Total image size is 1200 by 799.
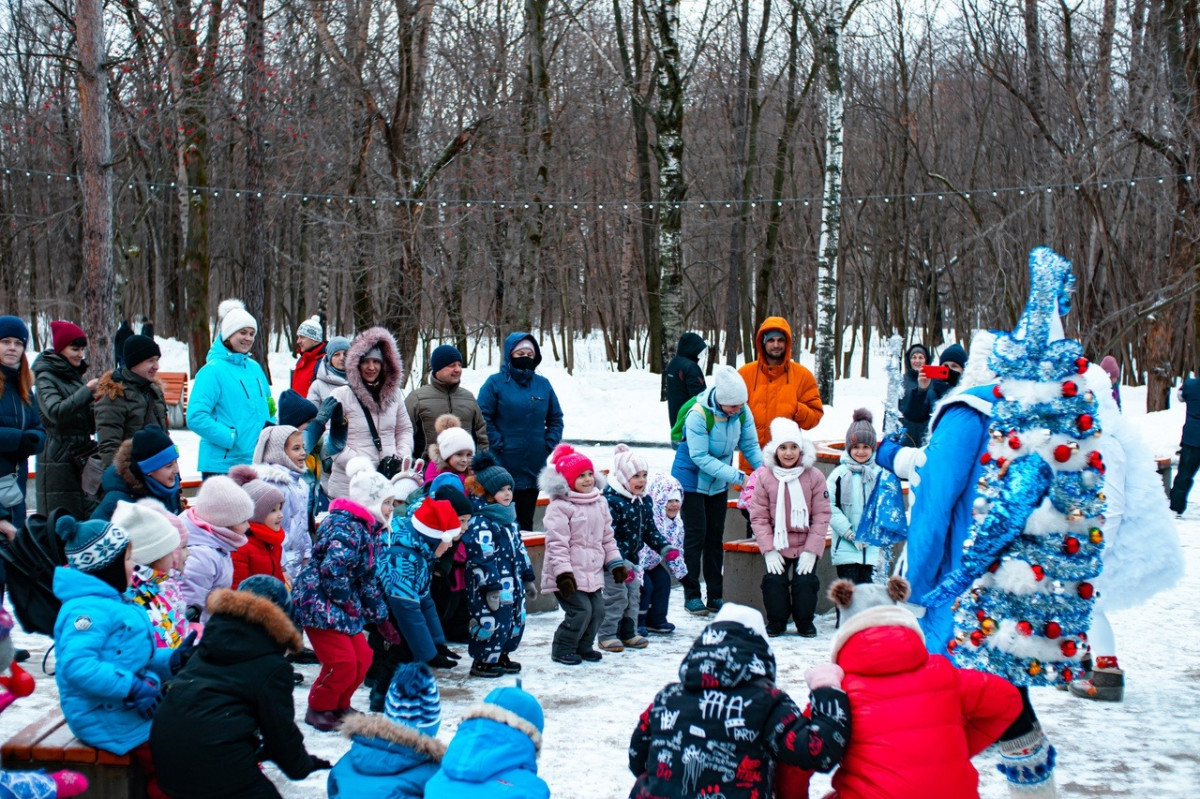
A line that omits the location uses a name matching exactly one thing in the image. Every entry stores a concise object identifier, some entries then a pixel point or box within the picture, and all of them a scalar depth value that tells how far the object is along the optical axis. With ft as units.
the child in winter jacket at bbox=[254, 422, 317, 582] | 22.62
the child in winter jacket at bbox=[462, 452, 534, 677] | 21.66
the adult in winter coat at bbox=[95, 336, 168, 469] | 24.17
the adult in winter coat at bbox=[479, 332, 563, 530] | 28.66
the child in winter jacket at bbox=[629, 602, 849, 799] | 12.25
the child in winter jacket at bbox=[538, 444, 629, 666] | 22.63
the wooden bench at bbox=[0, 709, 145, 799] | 14.16
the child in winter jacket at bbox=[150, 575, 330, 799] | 13.37
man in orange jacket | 29.84
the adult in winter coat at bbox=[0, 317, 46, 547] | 23.85
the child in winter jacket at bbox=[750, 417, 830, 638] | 25.30
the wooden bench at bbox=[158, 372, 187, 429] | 71.87
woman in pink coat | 26.43
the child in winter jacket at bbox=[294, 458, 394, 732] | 18.38
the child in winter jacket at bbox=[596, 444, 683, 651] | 24.13
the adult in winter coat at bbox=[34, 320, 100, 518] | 24.93
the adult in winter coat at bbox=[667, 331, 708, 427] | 40.86
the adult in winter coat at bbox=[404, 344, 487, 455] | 28.22
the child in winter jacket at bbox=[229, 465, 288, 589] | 19.33
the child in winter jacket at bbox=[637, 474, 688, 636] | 25.27
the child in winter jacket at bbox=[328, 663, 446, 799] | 13.06
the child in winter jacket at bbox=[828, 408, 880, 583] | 26.35
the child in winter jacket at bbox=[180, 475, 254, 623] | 18.25
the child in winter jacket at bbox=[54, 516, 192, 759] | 13.87
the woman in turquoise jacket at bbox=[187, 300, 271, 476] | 24.90
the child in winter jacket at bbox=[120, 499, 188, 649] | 15.56
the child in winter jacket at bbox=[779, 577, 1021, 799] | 12.28
